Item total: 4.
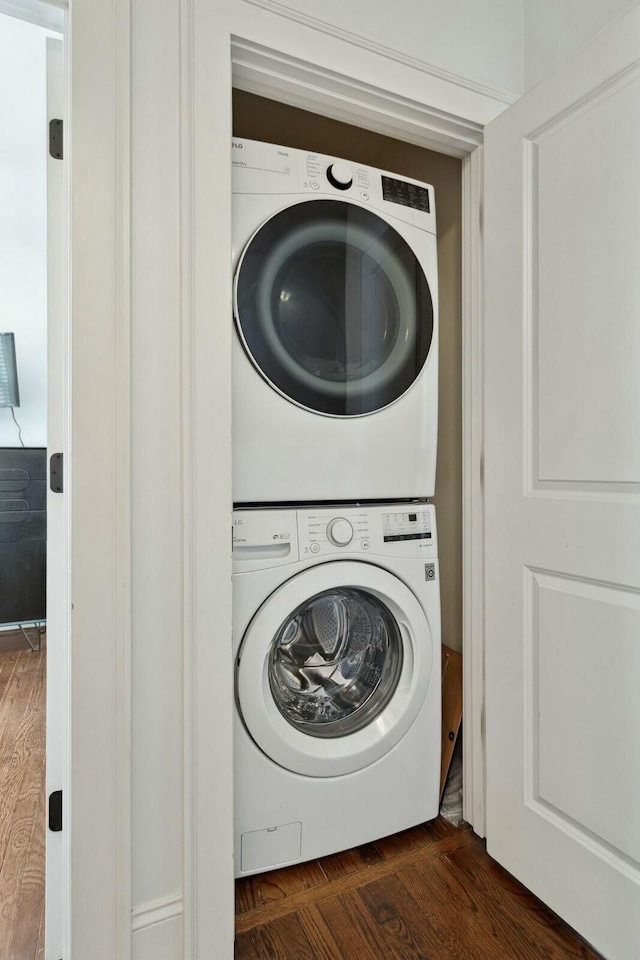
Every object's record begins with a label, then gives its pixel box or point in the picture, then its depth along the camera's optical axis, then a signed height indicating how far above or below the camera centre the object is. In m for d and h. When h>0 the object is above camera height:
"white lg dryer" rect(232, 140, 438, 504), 1.20 +0.35
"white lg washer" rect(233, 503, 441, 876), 1.19 -0.53
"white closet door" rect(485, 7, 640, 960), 0.99 -0.04
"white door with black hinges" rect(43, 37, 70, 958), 1.05 -0.10
